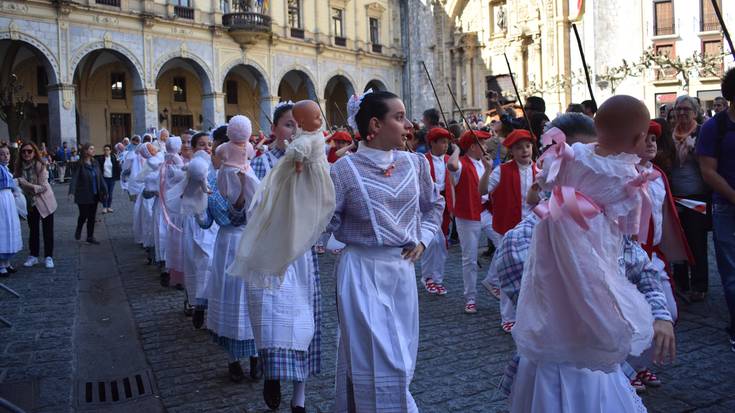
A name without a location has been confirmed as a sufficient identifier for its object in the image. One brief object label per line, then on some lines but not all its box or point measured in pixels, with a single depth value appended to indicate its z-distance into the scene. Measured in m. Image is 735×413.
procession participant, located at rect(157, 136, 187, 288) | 7.42
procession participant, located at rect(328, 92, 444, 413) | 3.04
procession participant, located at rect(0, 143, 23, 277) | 9.24
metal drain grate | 4.54
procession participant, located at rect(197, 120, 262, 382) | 4.50
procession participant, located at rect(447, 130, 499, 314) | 6.66
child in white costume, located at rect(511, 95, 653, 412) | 2.12
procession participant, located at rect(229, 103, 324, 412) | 3.83
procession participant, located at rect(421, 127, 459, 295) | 7.38
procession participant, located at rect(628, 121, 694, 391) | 3.56
